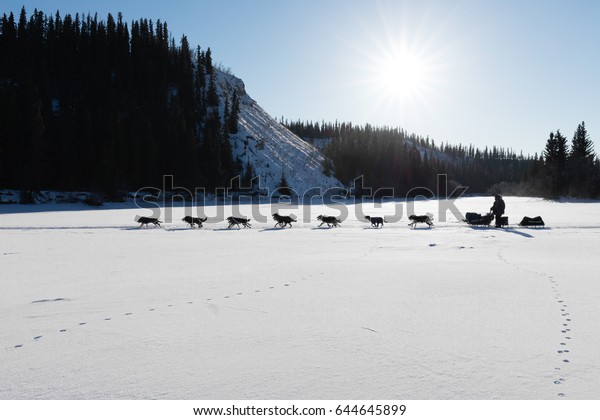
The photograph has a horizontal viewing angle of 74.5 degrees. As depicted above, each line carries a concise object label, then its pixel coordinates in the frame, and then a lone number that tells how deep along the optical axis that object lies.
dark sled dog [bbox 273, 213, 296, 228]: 22.84
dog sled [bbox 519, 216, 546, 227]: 21.29
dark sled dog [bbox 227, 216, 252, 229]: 22.66
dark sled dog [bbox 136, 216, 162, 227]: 22.41
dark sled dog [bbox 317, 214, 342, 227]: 22.95
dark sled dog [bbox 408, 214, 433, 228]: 22.27
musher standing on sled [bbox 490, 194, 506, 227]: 21.72
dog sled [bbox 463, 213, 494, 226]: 22.12
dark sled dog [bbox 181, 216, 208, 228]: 22.80
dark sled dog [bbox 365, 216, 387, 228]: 22.30
